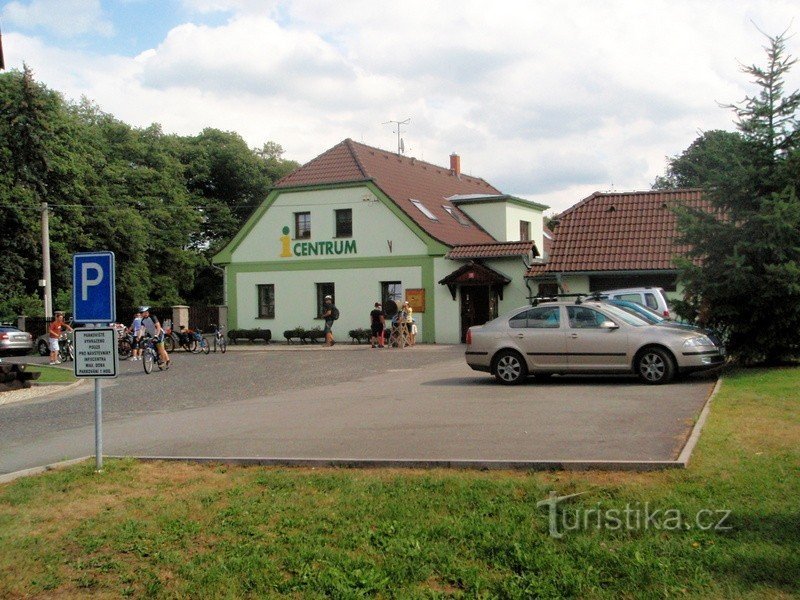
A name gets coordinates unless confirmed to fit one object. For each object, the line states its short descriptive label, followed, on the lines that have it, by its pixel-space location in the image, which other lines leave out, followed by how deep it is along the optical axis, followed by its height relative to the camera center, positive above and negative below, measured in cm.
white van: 2306 +55
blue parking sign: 909 +46
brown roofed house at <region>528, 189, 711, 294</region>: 3334 +285
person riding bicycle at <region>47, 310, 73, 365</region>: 3002 +1
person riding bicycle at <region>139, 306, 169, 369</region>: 2534 +0
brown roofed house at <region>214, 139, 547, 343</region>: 3631 +322
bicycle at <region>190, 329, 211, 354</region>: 3434 -48
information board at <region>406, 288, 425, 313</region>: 3734 +104
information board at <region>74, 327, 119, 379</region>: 929 -23
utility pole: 3953 +303
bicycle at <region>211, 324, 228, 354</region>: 3431 -46
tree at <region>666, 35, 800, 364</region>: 1683 +157
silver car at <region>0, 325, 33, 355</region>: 3494 -24
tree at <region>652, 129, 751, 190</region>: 1745 +315
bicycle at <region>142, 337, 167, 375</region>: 2494 -69
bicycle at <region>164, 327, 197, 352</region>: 3497 -39
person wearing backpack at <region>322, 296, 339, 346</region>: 3569 +41
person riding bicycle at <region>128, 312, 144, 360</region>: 3089 -17
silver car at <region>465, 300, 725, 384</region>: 1551 -47
